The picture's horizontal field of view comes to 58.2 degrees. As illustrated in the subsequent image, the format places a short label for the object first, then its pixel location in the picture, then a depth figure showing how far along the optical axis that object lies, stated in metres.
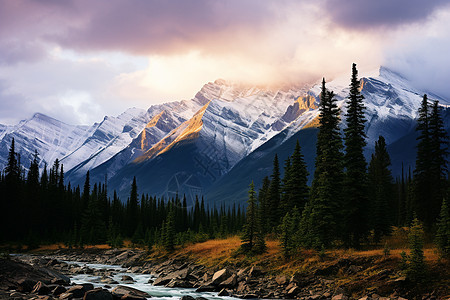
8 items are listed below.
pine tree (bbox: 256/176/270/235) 76.44
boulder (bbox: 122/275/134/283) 51.06
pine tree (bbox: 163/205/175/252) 72.81
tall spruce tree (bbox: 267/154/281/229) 72.12
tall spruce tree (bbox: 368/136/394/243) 53.66
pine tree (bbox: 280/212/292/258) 47.84
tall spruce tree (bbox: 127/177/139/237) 129.20
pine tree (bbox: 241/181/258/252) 55.28
